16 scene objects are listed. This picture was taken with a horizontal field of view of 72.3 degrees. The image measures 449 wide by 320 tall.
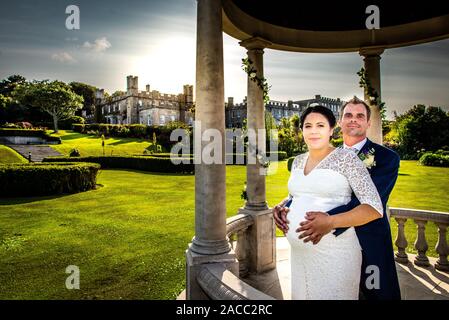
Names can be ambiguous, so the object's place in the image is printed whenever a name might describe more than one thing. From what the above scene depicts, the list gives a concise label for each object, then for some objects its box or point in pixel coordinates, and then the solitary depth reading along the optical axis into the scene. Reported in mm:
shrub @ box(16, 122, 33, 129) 54391
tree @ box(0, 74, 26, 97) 79938
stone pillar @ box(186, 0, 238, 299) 3939
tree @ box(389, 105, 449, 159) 49562
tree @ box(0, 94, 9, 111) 63344
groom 2260
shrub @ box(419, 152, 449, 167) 34188
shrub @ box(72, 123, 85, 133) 60844
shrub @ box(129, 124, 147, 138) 57344
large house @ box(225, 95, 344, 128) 87675
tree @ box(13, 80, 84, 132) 60469
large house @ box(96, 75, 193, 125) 82881
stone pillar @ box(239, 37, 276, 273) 6340
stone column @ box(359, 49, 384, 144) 6492
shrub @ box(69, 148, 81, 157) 35125
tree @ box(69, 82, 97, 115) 96125
